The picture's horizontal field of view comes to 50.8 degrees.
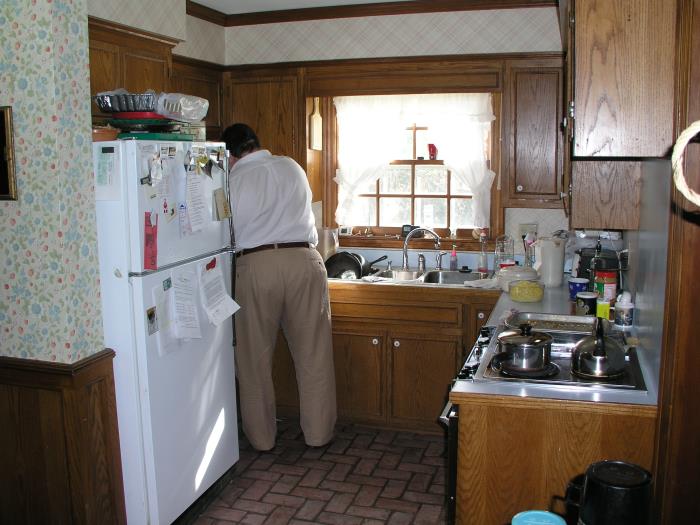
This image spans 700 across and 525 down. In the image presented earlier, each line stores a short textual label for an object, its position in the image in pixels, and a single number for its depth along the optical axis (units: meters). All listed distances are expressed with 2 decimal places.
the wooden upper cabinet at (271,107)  4.29
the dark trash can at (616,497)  1.31
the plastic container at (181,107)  2.70
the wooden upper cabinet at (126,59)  3.09
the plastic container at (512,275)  3.65
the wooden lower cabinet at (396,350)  3.74
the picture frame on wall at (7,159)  2.38
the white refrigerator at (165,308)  2.51
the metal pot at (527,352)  2.28
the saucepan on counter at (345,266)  4.21
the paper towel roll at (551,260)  3.66
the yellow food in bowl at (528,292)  3.34
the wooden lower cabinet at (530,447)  2.06
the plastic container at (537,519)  1.33
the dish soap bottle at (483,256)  4.27
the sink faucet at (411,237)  4.30
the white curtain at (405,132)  4.26
